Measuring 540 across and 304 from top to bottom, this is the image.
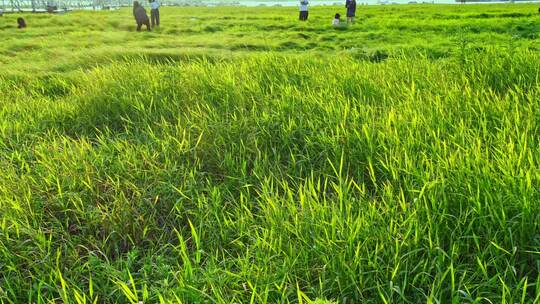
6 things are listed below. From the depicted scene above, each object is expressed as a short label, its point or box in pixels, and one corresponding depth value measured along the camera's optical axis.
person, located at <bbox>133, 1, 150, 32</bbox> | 13.88
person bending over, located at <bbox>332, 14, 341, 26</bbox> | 14.60
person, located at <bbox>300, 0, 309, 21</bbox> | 17.42
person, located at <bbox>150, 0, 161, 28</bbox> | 14.66
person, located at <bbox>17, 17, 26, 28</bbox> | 14.65
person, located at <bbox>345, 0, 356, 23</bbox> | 15.39
